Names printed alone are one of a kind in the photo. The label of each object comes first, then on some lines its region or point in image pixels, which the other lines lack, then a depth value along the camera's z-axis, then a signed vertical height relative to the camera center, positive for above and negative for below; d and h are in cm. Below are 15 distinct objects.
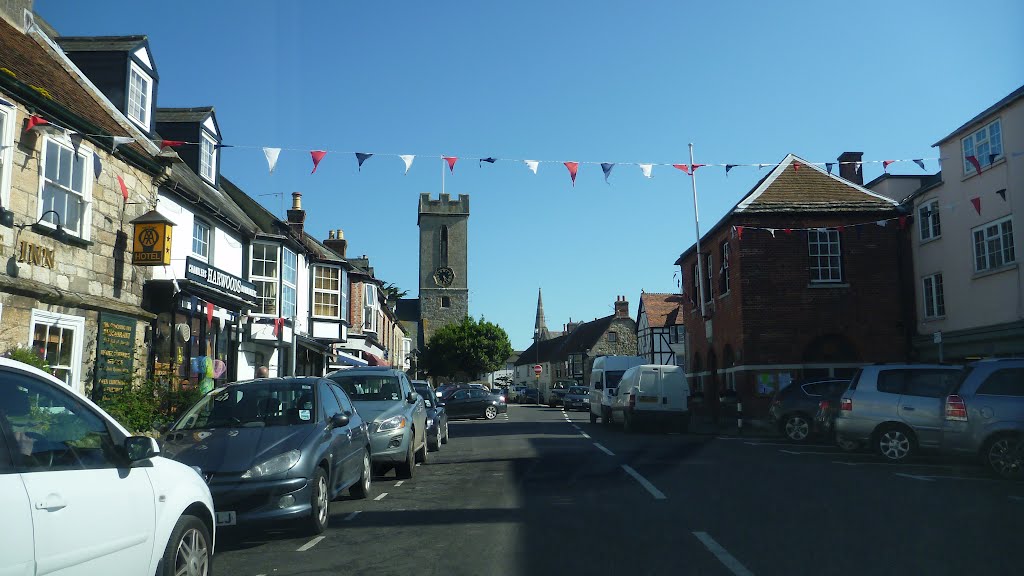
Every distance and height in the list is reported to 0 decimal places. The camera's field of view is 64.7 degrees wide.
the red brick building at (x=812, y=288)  2859 +296
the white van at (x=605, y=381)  2747 -29
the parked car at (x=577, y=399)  4766 -153
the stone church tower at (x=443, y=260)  8994 +1279
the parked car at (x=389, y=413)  1202 -58
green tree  8092 +252
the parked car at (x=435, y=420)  1787 -105
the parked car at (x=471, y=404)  3503 -129
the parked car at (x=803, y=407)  1983 -91
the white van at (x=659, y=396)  2302 -67
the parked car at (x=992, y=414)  1195 -69
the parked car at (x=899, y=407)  1412 -67
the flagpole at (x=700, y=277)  3244 +384
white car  371 -60
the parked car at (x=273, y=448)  727 -69
